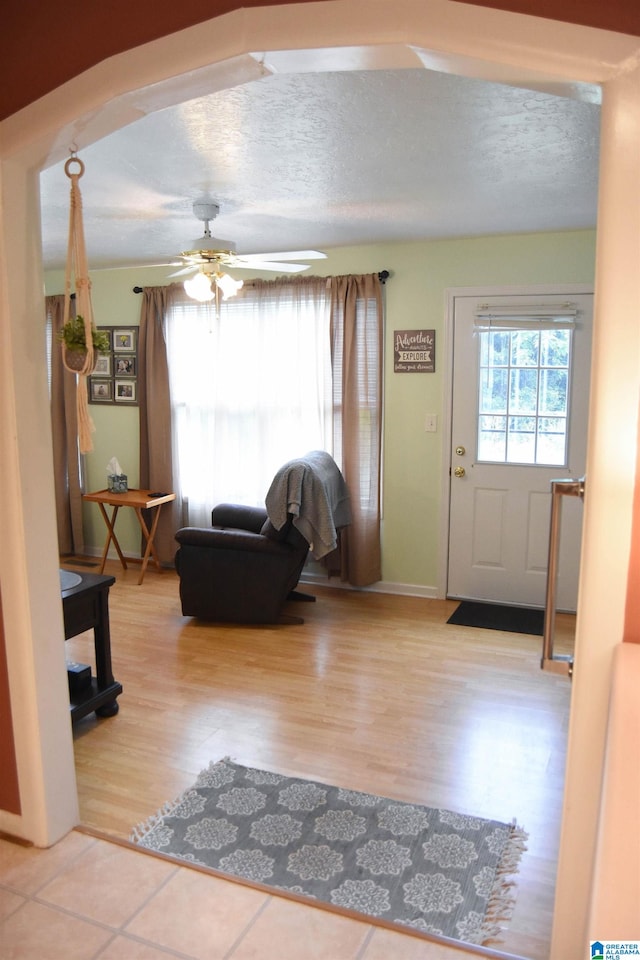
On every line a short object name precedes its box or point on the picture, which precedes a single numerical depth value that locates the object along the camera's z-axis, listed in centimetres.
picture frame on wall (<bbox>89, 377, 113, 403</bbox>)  591
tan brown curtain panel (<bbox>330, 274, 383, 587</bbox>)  486
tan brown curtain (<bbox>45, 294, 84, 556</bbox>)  589
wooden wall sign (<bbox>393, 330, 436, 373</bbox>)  479
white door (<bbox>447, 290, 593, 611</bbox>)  450
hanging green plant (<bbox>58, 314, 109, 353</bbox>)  191
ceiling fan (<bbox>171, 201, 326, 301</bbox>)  344
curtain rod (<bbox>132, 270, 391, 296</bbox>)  478
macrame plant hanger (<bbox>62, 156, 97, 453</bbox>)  191
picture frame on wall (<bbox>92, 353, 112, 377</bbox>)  588
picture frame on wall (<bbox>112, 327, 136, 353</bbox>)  572
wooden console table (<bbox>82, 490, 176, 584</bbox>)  523
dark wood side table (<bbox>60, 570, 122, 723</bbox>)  315
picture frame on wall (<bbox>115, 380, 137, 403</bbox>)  581
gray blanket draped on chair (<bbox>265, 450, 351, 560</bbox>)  419
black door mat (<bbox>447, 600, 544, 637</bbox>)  441
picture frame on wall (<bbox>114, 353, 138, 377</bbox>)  577
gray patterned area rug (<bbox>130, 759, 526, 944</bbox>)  212
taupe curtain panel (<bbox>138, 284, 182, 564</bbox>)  553
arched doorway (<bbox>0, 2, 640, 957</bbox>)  133
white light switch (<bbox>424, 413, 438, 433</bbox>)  484
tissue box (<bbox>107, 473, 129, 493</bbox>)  554
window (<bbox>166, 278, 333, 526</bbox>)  506
